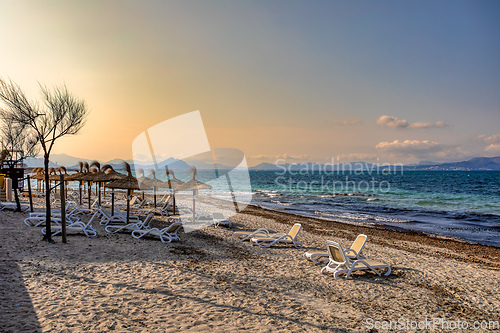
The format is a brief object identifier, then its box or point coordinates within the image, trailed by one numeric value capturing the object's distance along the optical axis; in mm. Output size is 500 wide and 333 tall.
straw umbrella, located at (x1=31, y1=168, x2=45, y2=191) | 23181
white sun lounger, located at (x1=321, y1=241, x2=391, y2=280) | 6688
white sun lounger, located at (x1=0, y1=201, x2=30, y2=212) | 14192
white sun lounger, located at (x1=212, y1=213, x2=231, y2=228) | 13070
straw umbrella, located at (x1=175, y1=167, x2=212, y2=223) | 13312
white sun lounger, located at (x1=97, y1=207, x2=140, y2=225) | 11852
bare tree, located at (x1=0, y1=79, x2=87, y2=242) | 8031
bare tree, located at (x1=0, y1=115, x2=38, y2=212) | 20808
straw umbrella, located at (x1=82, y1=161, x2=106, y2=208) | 13026
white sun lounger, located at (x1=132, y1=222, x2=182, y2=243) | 9500
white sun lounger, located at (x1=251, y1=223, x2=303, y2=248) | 9641
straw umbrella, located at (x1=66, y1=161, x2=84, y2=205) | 15234
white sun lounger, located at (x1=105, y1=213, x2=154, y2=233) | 10430
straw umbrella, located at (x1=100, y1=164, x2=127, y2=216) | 13039
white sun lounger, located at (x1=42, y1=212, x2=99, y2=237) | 9297
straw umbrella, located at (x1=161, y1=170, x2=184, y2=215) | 14184
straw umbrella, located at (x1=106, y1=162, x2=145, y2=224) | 11641
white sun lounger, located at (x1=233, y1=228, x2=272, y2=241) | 10227
